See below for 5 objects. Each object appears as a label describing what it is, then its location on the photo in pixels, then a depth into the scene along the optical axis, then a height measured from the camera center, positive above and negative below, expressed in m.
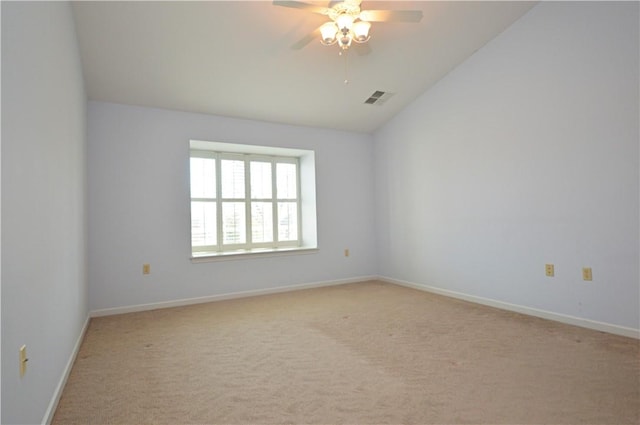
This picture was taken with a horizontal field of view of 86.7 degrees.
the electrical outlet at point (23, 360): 1.27 -0.51
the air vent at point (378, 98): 4.28 +1.56
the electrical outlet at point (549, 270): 3.11 -0.52
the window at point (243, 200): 4.46 +0.30
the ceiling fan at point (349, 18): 2.44 +1.48
